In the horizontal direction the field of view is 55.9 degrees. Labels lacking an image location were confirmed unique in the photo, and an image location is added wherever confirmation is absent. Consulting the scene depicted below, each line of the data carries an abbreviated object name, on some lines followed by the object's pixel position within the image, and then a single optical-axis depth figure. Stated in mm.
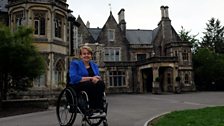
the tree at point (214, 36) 42815
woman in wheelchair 4527
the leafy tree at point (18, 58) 10715
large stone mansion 26118
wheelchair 4492
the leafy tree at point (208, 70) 28617
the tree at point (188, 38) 38710
